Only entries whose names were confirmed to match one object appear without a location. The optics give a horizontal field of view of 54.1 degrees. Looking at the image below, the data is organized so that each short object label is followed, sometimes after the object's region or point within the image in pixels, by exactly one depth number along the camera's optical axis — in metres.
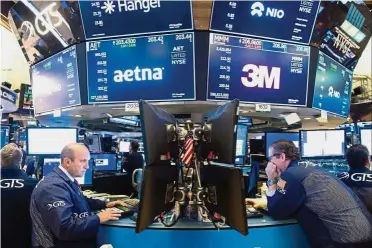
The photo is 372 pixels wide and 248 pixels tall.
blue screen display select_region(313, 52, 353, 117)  3.52
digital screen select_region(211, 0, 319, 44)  3.03
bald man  2.04
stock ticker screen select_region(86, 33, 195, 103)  3.00
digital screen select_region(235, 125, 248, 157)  4.96
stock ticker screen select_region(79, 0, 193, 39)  2.97
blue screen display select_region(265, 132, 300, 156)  4.82
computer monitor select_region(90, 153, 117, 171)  5.96
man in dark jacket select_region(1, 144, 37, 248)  2.47
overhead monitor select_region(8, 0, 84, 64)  3.27
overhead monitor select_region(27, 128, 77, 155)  3.78
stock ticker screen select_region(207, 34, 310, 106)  3.05
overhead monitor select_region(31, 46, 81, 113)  3.43
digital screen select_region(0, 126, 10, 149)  5.28
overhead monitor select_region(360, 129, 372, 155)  5.68
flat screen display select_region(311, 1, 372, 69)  3.38
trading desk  2.13
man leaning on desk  2.28
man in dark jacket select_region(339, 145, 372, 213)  2.93
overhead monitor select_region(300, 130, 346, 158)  4.84
